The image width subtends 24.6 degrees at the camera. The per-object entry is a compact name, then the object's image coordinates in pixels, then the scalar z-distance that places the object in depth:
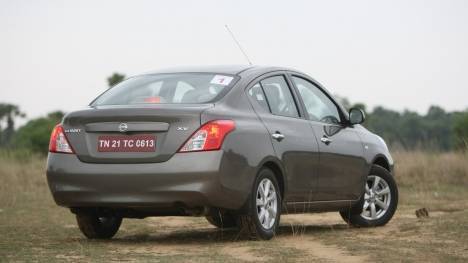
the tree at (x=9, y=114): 98.38
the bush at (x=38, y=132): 88.42
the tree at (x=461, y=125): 71.00
